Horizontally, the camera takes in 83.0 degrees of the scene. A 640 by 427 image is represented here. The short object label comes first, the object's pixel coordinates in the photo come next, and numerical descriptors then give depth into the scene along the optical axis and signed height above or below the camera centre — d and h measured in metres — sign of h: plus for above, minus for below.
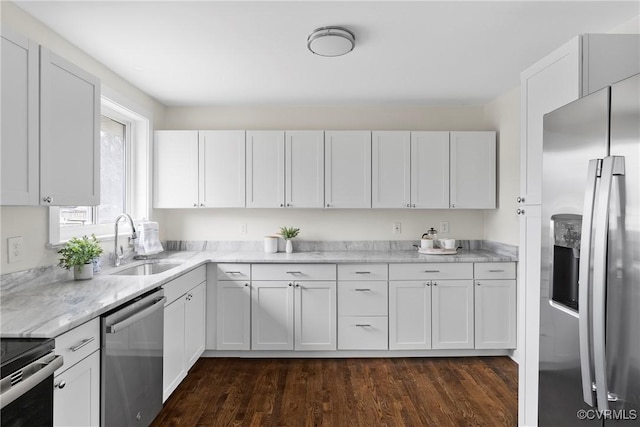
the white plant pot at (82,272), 2.22 -0.38
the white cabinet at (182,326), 2.44 -0.87
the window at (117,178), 2.68 +0.29
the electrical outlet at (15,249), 1.94 -0.22
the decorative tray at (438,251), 3.48 -0.37
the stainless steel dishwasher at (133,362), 1.69 -0.80
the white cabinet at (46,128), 1.51 +0.38
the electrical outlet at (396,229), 3.87 -0.18
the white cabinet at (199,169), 3.57 +0.41
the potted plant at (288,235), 3.64 -0.24
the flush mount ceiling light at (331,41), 2.17 +1.05
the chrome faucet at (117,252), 2.68 -0.33
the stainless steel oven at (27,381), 1.06 -0.53
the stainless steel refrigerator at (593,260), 1.09 -0.16
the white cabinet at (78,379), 1.40 -0.70
